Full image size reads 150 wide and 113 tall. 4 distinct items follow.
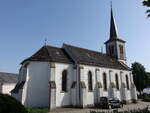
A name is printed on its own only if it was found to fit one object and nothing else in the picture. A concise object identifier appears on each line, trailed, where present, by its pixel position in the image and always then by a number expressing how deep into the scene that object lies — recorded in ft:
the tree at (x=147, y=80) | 140.97
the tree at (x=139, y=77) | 137.18
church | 65.41
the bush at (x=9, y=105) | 30.52
